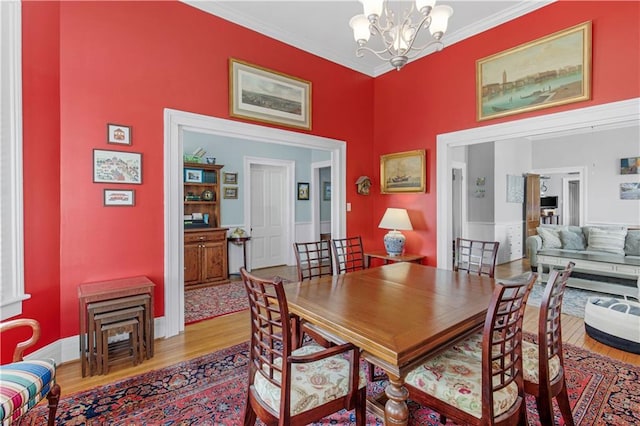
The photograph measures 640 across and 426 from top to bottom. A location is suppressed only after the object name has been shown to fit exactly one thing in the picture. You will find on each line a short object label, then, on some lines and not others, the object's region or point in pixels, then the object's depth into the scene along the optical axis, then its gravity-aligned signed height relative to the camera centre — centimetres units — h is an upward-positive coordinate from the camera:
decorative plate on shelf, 524 +25
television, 849 +21
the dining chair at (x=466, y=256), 260 -42
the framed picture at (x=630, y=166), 628 +91
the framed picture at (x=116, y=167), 260 +38
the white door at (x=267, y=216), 602 -13
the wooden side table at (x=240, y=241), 537 -56
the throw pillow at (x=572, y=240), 524 -53
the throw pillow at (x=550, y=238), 532 -50
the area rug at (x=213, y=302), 355 -121
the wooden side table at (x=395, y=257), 404 -64
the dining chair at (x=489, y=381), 120 -77
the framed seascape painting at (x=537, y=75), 283 +138
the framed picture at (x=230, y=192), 554 +33
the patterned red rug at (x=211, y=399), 180 -123
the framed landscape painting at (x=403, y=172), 414 +54
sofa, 437 -63
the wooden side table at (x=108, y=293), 224 -64
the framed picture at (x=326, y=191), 691 +42
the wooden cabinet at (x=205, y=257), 468 -74
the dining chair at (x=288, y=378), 127 -78
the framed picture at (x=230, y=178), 552 +57
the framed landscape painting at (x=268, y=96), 338 +135
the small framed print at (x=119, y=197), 265 +11
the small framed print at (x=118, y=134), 264 +66
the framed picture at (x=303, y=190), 649 +41
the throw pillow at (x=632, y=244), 476 -54
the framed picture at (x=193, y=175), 499 +57
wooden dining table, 125 -52
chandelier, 193 +126
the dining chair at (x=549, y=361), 142 -77
